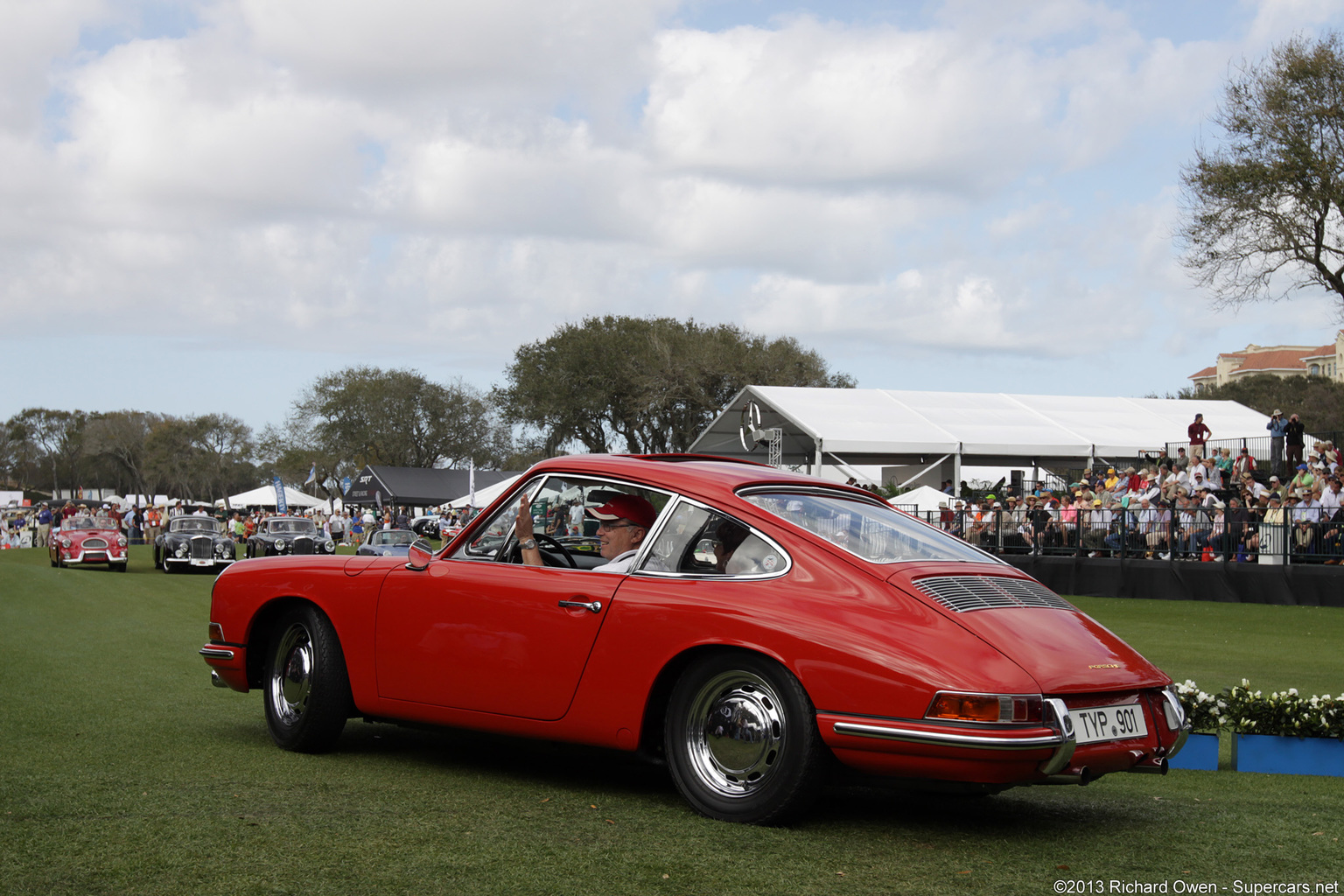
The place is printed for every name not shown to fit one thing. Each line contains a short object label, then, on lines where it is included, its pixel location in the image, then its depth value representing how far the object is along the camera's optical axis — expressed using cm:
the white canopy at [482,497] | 5750
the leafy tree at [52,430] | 13088
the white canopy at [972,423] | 3759
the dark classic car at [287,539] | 3253
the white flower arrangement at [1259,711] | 626
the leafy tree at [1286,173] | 3459
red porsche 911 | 432
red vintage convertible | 3164
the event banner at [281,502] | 4906
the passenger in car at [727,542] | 504
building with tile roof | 17820
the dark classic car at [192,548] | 3083
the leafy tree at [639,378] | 6638
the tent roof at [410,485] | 7200
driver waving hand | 557
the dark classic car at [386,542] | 2491
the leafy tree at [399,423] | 9306
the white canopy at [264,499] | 7331
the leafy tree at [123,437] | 11775
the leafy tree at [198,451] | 11681
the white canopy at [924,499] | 3328
